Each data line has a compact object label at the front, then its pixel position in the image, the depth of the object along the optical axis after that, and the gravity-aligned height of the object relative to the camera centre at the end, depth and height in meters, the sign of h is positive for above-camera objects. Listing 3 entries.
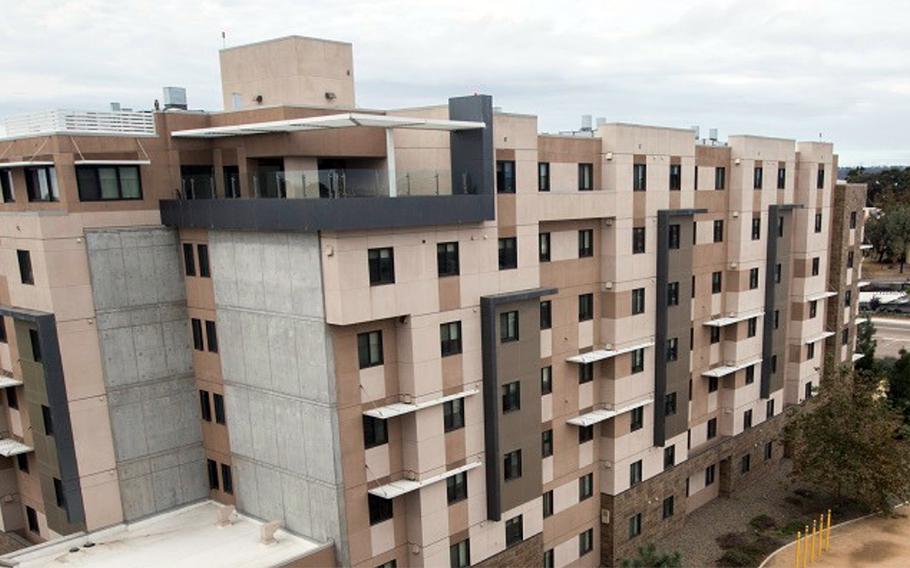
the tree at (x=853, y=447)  40.44 -16.33
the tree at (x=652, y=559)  25.47 -13.90
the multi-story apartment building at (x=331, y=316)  27.00 -5.01
